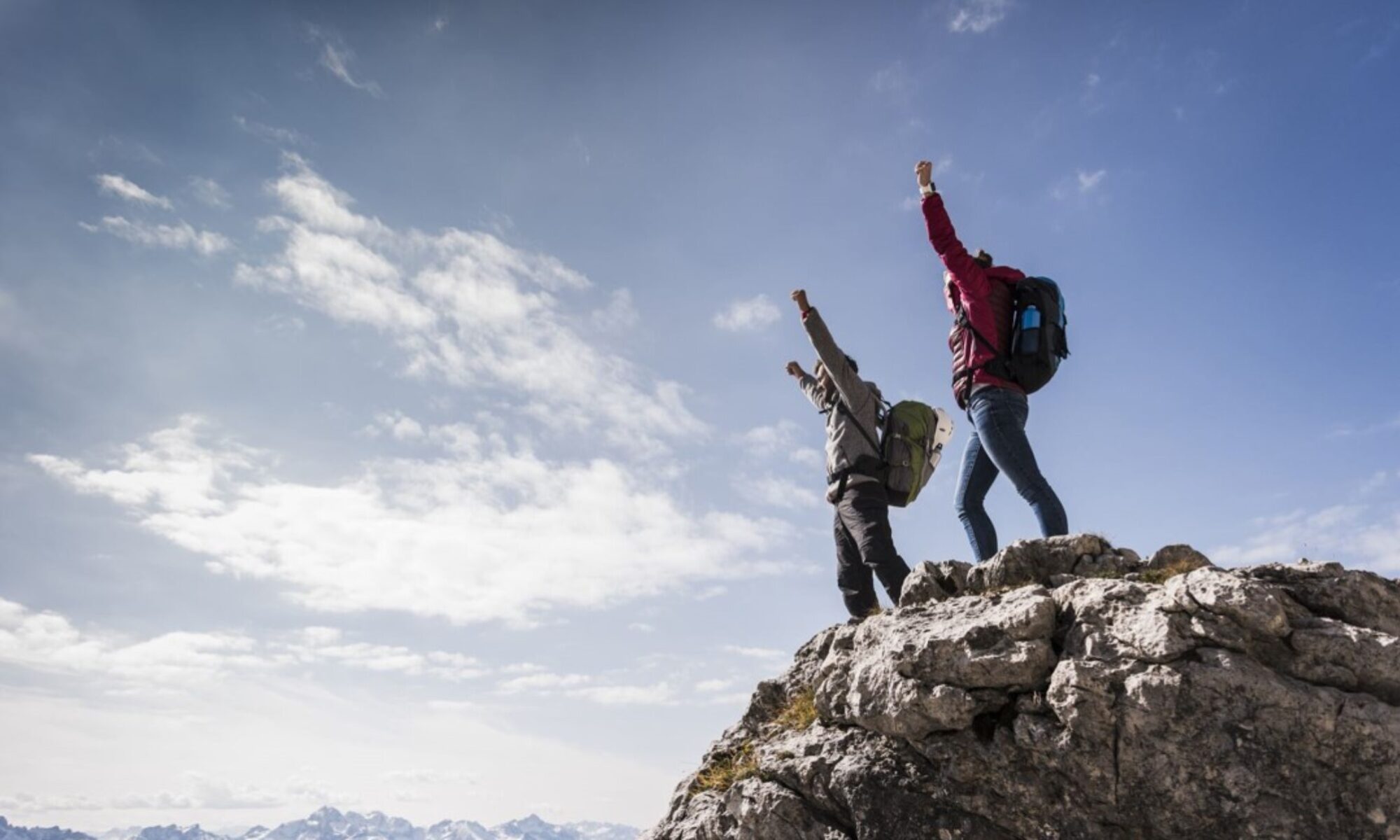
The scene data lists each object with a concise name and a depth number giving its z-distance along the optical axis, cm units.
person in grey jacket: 931
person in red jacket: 820
